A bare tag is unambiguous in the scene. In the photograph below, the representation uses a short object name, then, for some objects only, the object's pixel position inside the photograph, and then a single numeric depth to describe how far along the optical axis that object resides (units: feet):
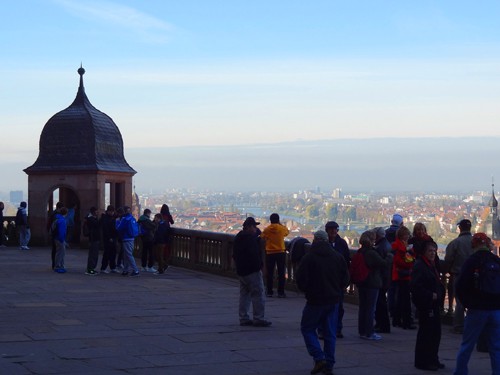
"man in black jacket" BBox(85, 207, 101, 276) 70.79
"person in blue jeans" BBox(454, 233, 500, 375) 31.42
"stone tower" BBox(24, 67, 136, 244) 98.89
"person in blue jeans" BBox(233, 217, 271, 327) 44.68
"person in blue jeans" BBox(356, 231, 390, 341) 41.50
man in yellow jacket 57.16
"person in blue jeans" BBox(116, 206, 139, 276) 70.03
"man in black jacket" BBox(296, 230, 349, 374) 33.83
